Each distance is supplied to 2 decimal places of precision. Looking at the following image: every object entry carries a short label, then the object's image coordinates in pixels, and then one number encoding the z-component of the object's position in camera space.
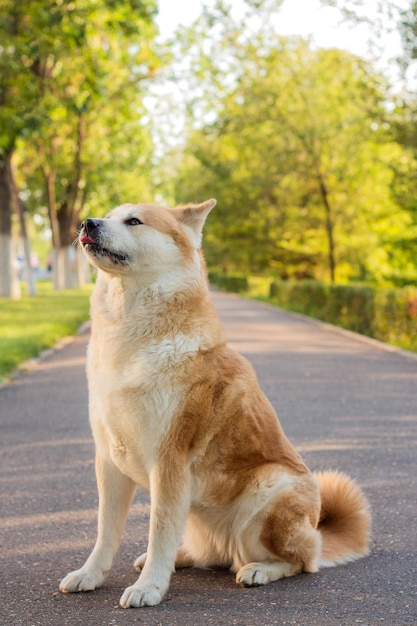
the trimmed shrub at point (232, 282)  57.78
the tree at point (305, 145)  35.25
